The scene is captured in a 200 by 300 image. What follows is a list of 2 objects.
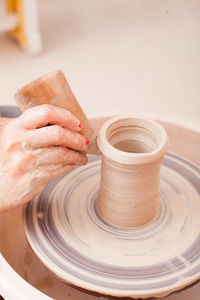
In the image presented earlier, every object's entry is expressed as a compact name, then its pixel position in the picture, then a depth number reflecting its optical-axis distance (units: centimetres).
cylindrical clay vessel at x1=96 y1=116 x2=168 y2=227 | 115
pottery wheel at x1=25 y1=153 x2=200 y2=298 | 114
